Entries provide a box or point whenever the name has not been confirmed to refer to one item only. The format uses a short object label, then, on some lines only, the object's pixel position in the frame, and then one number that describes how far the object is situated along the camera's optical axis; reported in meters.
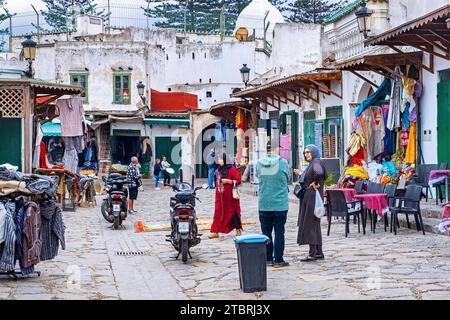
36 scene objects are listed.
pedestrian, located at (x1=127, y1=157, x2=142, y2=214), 19.88
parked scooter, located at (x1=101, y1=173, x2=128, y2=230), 16.89
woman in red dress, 14.14
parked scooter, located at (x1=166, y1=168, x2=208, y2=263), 11.54
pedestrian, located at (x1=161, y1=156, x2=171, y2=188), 33.16
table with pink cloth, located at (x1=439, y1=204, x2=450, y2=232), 10.88
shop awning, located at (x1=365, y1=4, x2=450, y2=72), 13.96
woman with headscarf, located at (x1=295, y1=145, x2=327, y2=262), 11.34
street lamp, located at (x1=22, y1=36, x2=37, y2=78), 20.61
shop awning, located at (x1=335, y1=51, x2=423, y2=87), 17.08
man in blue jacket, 10.68
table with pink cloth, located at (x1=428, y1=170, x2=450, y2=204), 15.41
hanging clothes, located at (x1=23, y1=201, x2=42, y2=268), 9.30
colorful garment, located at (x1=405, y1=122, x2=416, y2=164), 17.36
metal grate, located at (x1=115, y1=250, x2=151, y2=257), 12.71
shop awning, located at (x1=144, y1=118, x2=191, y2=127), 40.38
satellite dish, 47.28
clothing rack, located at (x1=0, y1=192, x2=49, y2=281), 9.45
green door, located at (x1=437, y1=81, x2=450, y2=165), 16.27
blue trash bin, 8.80
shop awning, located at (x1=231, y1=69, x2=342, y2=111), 22.80
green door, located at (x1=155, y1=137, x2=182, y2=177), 41.31
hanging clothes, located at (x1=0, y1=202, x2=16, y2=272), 9.10
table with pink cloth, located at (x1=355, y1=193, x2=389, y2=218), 14.20
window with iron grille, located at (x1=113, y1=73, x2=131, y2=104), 41.66
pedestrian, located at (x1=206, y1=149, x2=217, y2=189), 30.89
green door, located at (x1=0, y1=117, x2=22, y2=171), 20.23
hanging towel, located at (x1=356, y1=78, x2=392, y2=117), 18.64
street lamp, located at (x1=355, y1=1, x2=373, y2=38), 17.95
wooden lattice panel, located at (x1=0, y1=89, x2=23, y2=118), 19.11
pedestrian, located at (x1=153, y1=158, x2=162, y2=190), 33.41
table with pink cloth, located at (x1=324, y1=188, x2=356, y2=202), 15.02
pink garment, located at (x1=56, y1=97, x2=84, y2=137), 22.44
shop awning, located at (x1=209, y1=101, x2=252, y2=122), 33.62
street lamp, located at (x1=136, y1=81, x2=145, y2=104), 37.94
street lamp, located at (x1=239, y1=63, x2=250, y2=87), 30.09
